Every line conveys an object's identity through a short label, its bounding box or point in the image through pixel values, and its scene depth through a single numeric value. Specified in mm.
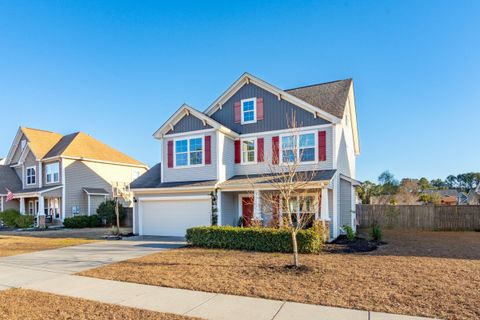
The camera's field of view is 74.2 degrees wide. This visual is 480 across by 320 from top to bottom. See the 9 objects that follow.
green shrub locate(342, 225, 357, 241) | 14570
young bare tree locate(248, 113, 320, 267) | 15012
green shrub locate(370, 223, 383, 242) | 13906
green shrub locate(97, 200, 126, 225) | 25886
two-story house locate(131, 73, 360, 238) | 16312
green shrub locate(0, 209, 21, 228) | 26609
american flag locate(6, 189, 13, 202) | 27375
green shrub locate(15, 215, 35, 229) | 25484
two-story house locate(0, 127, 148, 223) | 26797
